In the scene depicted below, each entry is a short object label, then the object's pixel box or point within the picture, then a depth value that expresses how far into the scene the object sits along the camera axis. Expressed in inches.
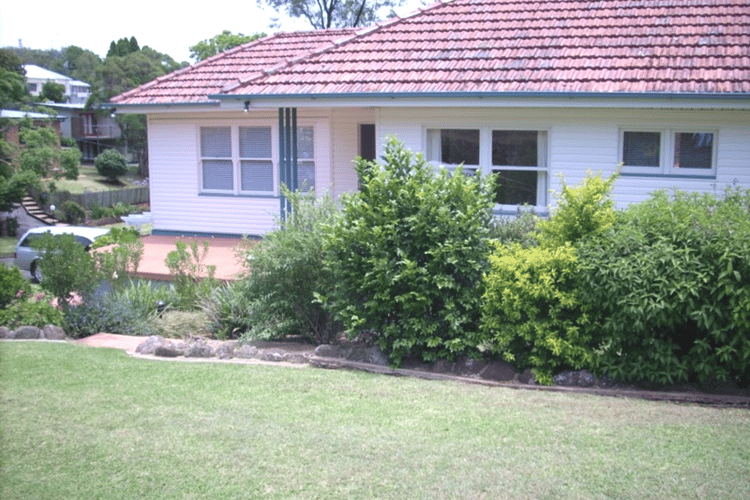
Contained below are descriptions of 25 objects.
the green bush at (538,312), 300.9
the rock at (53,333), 396.5
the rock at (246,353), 350.0
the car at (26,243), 751.7
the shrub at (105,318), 412.2
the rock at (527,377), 307.3
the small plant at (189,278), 451.5
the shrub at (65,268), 410.0
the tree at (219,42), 1859.0
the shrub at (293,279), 368.5
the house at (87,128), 2578.7
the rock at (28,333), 392.8
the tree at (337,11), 1839.3
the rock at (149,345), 360.2
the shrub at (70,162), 1843.0
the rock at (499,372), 311.4
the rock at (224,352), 350.3
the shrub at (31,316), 408.8
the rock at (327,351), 340.5
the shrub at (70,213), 1809.8
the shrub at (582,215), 314.2
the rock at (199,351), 351.9
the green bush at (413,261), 325.1
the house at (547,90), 497.0
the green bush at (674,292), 271.1
